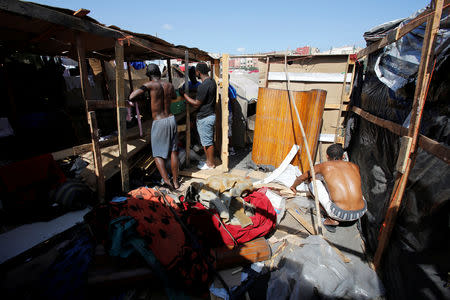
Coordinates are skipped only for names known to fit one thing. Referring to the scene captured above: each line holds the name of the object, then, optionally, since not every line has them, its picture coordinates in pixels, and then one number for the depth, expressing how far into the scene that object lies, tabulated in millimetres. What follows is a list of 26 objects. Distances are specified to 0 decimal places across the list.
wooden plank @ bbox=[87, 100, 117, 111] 2922
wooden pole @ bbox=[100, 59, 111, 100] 6506
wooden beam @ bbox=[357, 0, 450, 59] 1925
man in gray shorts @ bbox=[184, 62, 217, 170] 4324
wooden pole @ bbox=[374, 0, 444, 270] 1771
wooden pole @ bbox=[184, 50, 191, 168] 4082
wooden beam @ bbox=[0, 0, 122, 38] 1916
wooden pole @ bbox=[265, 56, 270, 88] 5807
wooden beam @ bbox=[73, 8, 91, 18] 2373
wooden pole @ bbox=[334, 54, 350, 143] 5223
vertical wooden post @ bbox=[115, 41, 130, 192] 3072
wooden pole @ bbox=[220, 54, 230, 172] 4145
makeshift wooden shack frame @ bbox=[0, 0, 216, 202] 2281
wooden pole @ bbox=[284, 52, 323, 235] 2842
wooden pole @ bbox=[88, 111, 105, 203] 2996
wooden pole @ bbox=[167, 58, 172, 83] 5777
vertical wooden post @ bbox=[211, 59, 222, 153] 5070
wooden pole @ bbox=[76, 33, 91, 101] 2680
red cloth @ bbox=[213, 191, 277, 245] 2672
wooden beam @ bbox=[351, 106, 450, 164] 1576
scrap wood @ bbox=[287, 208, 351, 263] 3163
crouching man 3062
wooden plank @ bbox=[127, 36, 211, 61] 3182
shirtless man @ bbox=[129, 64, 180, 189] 3573
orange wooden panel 4494
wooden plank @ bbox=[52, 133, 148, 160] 2982
